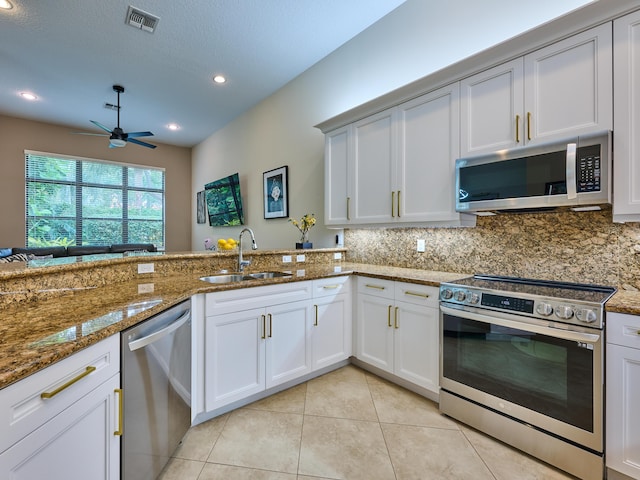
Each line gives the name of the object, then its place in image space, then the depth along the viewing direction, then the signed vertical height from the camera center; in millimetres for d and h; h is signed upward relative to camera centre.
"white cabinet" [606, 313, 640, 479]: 1315 -702
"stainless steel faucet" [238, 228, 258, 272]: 2497 -198
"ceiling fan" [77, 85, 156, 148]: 4061 +1456
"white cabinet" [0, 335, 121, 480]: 725 -528
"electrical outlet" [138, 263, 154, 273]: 2137 -211
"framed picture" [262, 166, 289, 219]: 4031 +657
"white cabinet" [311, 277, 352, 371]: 2410 -712
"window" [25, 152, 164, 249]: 5391 +744
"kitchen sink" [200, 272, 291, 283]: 2340 -318
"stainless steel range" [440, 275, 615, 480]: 1420 -694
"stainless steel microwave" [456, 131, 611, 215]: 1519 +356
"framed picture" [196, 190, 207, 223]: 6488 +686
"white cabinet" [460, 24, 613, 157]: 1534 +833
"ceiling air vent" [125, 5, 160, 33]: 2748 +2104
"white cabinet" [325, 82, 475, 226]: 2150 +617
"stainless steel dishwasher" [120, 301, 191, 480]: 1194 -706
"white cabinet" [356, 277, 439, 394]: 2076 -699
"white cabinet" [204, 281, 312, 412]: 1876 -704
